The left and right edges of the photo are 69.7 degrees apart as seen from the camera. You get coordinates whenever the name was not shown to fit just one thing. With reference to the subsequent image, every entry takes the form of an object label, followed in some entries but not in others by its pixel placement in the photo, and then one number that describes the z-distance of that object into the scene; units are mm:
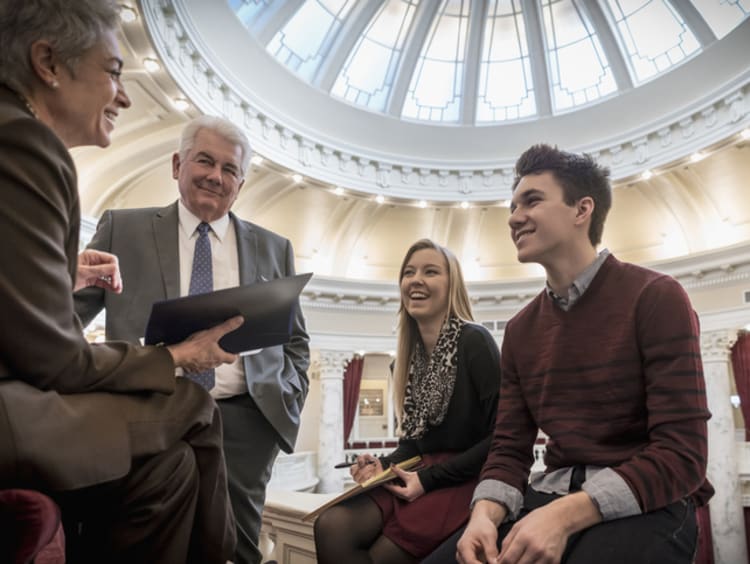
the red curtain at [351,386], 12898
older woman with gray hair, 935
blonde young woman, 1835
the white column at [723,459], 9078
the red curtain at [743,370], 9852
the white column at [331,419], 10984
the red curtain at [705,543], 9258
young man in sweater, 1274
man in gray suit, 1861
